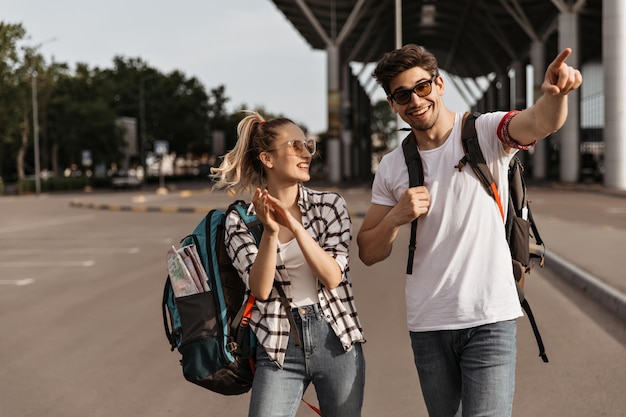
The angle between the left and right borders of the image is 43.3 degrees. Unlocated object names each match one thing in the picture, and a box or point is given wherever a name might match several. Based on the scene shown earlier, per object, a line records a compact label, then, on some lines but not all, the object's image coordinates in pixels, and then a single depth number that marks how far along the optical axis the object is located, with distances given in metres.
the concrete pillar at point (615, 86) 35.88
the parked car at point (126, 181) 57.03
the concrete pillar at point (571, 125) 41.50
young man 2.67
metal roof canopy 49.78
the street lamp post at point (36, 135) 43.38
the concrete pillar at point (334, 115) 52.19
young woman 2.72
